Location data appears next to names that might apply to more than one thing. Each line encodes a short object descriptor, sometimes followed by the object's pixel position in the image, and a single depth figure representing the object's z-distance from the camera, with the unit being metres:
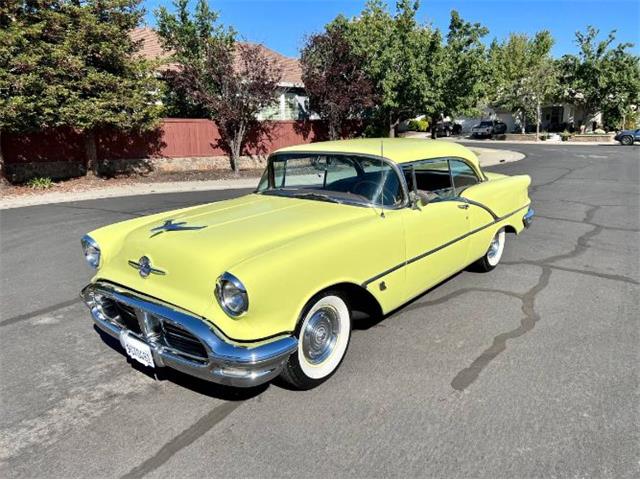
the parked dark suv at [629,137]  33.88
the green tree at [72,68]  11.73
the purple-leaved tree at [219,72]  15.93
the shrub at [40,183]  13.79
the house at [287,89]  21.85
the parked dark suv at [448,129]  47.66
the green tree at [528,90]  36.97
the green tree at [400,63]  19.27
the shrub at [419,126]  46.12
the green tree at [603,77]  36.66
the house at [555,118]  45.55
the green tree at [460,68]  19.80
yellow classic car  2.72
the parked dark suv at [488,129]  42.69
